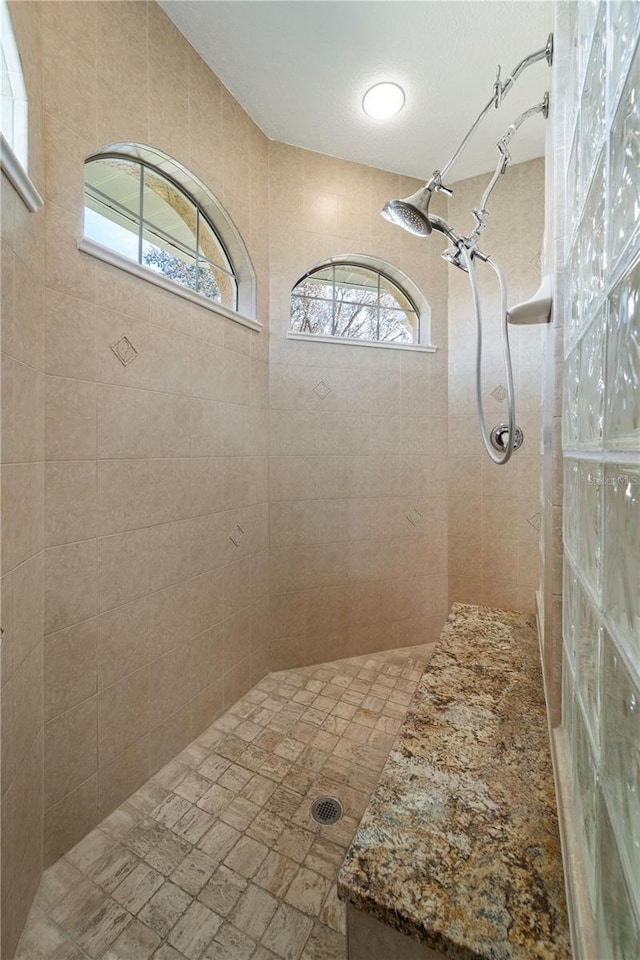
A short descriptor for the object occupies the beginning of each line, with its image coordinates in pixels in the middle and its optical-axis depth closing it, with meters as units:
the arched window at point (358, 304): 2.63
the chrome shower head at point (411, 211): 1.48
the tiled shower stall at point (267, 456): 0.48
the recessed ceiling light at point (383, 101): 2.06
